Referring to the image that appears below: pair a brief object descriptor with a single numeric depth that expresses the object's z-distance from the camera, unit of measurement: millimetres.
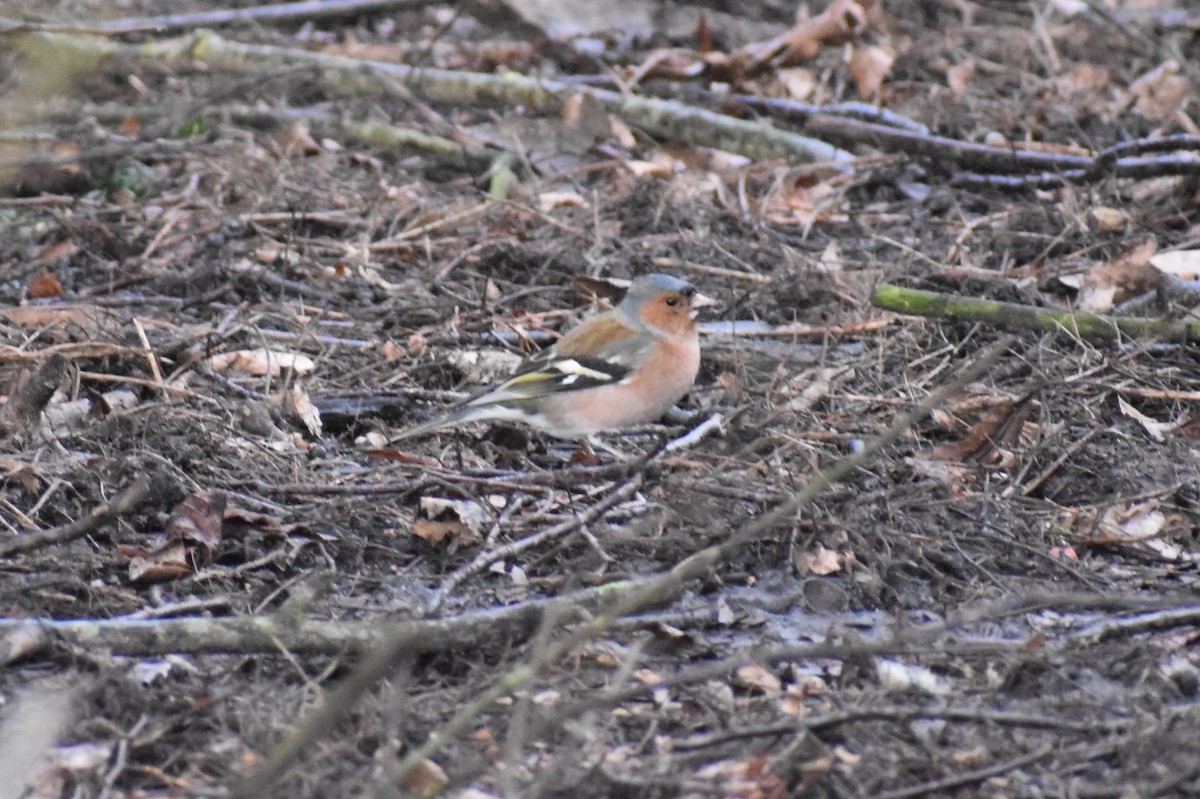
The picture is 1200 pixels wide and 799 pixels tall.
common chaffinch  9203
